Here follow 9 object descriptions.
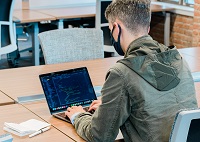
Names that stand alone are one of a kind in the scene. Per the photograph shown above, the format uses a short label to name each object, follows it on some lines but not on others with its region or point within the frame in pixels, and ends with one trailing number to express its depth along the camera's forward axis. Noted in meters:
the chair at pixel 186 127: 1.84
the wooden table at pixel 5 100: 2.73
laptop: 2.50
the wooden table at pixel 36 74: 2.95
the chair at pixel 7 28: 5.45
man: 2.08
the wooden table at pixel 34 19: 5.64
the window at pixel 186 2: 6.47
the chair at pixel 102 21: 5.68
